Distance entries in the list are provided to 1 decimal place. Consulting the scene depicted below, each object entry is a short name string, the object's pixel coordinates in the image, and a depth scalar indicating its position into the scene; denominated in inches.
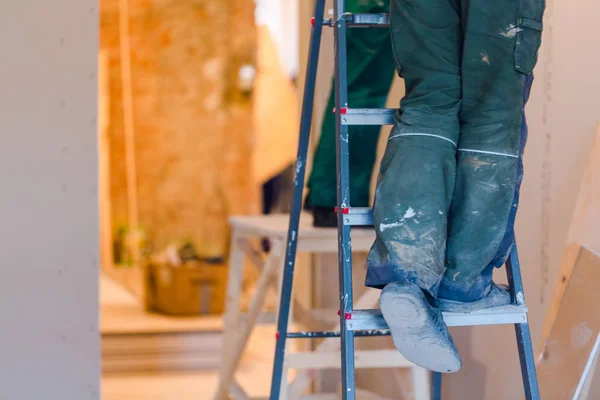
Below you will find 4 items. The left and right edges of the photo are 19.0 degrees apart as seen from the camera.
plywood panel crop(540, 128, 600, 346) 176.7
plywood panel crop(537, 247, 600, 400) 174.1
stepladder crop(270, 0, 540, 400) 163.5
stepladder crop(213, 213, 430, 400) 201.3
